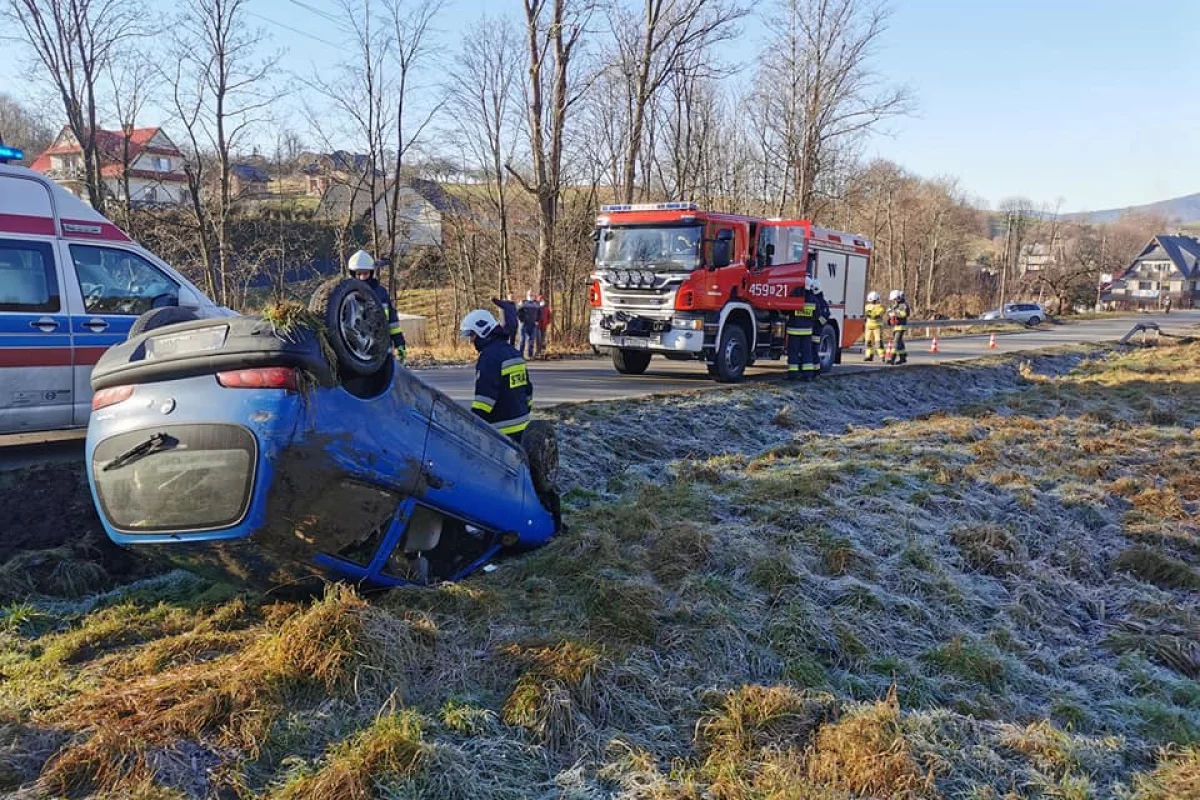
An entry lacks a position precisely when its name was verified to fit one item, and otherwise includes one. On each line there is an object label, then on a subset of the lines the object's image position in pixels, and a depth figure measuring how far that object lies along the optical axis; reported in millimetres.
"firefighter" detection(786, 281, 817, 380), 14234
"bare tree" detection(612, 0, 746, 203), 22603
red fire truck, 12992
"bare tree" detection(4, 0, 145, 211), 18594
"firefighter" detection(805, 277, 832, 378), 14836
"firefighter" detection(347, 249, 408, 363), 8376
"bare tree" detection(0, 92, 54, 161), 25300
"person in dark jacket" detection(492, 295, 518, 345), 10604
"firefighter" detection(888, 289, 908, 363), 17922
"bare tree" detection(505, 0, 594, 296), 20719
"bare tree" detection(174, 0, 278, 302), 21016
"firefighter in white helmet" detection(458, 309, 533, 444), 5215
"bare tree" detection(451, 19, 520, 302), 22819
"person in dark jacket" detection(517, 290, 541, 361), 17062
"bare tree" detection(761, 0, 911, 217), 30656
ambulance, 5730
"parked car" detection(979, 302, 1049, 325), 47688
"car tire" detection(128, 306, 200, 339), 4000
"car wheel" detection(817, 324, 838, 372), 16688
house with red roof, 20234
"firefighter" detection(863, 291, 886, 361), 18000
